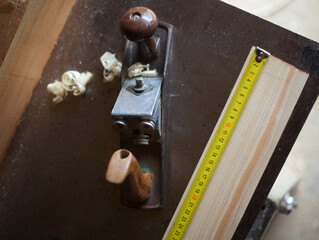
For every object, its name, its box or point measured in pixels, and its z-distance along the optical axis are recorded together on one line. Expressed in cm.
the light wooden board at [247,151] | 42
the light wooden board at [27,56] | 47
